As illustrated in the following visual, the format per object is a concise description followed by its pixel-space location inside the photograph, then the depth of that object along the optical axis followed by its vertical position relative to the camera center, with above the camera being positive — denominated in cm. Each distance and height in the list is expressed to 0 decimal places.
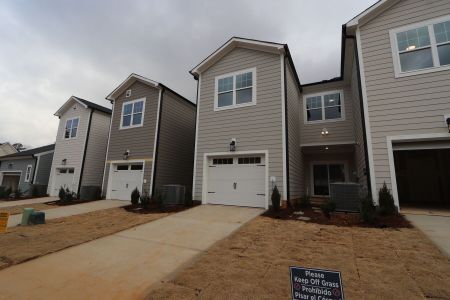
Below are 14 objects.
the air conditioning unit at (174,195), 1021 -44
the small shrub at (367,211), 598 -54
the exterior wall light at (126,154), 1304 +170
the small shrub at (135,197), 1112 -64
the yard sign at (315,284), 200 -86
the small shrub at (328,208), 699 -56
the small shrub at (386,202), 666 -31
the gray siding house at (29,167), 1902 +124
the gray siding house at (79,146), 1559 +263
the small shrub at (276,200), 806 -42
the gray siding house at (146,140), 1248 +260
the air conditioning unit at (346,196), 757 -18
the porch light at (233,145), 988 +182
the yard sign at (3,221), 616 -111
